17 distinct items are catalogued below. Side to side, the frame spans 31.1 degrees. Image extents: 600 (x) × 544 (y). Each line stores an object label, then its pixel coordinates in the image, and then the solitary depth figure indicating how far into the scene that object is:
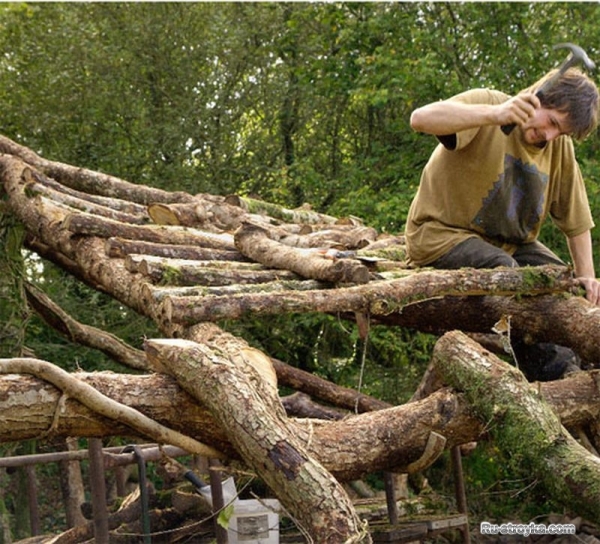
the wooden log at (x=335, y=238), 6.42
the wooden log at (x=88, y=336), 8.84
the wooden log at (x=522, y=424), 3.75
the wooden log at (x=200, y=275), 5.23
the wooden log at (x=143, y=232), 6.15
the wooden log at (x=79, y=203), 7.15
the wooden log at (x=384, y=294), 4.53
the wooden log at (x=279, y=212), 8.46
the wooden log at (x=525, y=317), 4.95
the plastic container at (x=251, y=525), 4.94
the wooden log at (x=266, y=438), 3.25
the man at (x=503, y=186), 4.78
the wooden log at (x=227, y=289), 4.73
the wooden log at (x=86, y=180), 8.50
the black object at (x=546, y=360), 5.17
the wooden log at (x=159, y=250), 5.92
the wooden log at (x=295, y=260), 5.07
